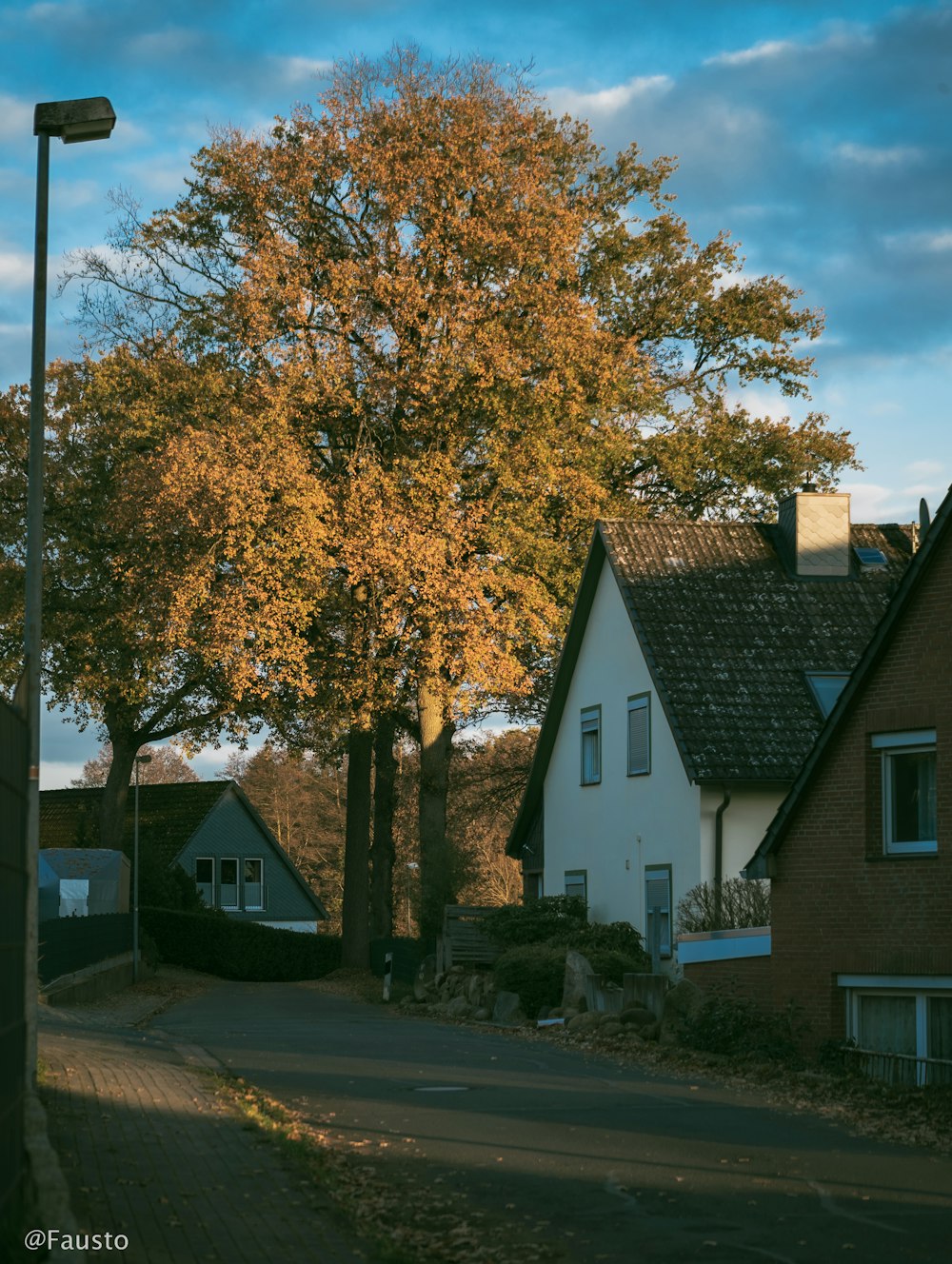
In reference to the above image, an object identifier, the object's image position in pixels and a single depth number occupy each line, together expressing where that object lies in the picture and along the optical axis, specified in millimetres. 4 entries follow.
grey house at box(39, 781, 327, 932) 67562
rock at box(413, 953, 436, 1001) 33625
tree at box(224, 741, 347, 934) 77375
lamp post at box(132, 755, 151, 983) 39953
